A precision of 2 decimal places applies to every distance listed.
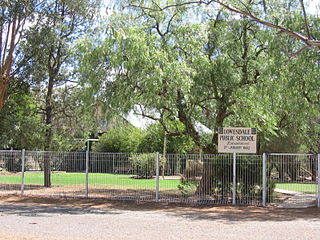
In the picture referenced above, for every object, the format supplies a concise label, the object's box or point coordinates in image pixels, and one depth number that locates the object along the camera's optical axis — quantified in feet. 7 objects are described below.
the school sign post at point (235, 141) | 57.26
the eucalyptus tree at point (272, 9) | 56.05
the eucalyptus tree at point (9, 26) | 73.61
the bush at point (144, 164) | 61.82
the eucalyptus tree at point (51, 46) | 77.51
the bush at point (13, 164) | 68.33
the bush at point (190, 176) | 59.33
